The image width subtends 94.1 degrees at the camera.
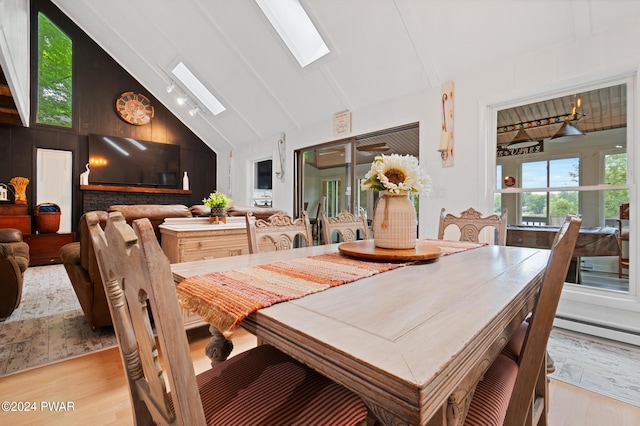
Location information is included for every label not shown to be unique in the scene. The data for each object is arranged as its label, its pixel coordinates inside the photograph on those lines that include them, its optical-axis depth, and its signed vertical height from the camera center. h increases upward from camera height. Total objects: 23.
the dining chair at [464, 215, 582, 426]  0.65 -0.28
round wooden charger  1.20 -0.17
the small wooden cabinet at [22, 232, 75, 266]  4.83 -0.59
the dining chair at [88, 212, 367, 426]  0.45 -0.37
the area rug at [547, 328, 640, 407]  1.64 -0.95
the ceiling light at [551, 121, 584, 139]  2.50 +0.71
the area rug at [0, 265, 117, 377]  1.93 -0.95
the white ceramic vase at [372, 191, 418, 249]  1.31 -0.04
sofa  2.09 -0.43
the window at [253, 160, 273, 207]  6.23 +0.63
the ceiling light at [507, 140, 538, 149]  2.78 +0.66
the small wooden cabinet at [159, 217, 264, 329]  2.20 -0.23
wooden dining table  0.43 -0.22
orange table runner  0.69 -0.21
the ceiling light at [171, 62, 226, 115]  5.34 +2.29
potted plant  2.79 +0.07
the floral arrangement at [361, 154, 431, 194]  1.29 +0.16
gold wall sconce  3.02 +0.88
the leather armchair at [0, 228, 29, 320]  2.32 -0.57
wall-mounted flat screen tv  5.94 +1.04
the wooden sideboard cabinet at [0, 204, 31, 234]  4.60 -0.12
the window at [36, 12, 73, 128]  5.52 +2.57
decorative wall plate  6.32 +2.24
